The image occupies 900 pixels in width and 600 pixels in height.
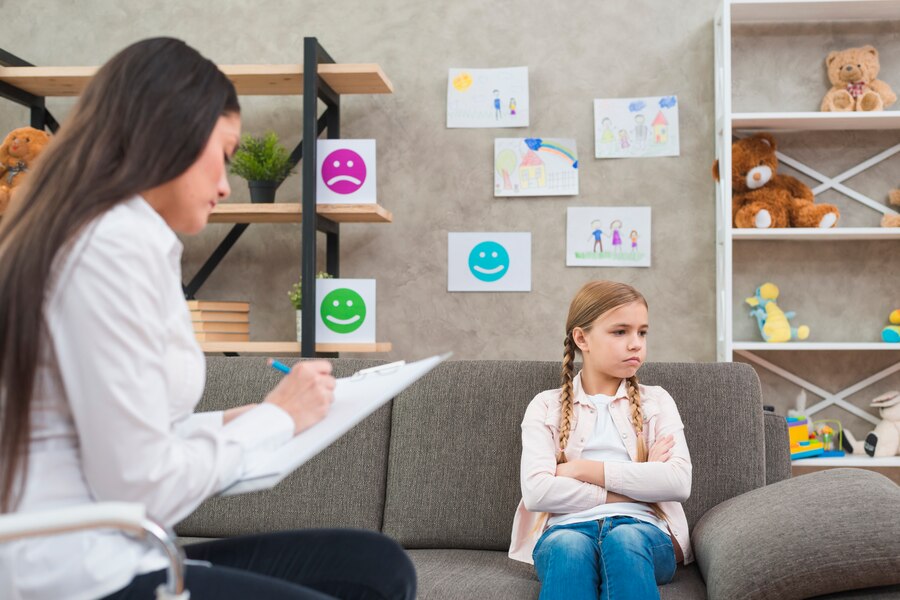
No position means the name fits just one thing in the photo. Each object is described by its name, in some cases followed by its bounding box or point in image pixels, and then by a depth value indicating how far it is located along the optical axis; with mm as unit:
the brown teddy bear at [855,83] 3229
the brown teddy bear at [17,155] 3135
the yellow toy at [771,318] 3234
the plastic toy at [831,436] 3227
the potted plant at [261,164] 3260
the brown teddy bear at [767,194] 3219
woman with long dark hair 874
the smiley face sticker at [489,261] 3434
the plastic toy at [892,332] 3201
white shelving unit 3113
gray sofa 1894
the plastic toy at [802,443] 3109
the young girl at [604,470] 1644
